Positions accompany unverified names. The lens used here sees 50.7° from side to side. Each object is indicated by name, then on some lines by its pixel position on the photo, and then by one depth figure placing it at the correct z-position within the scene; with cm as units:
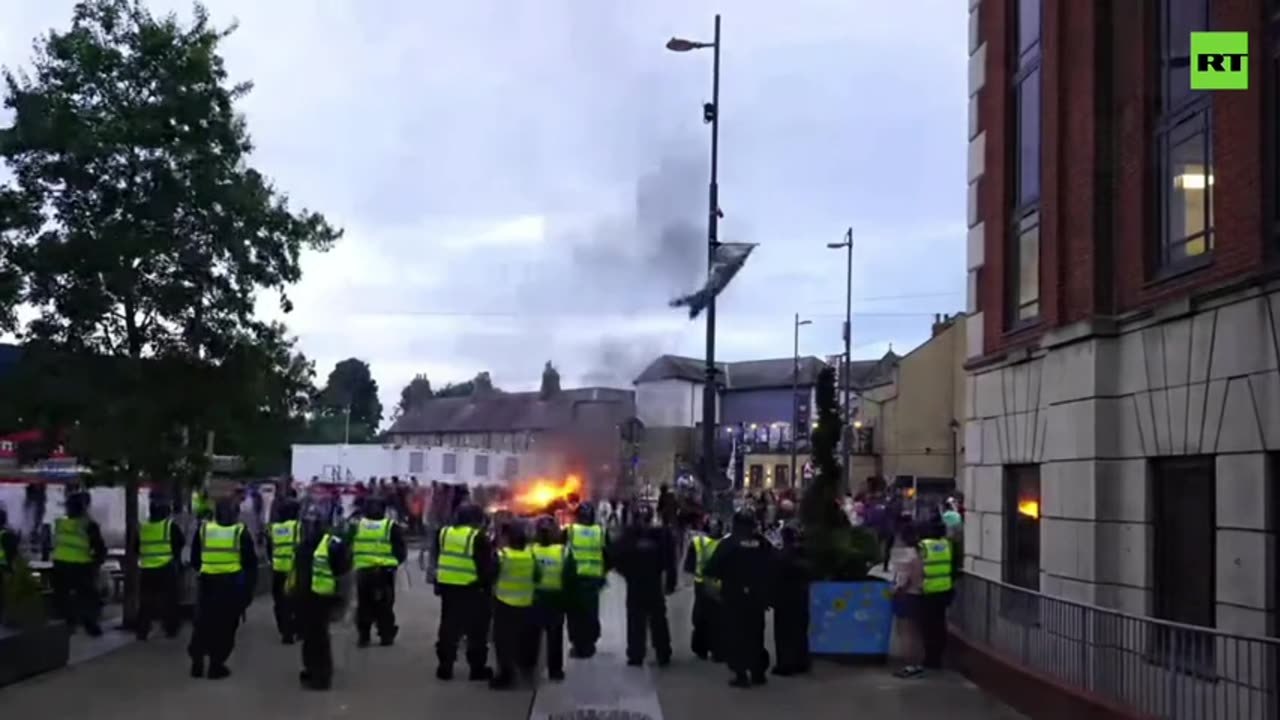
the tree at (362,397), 9644
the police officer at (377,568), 1458
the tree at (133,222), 1516
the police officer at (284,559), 1474
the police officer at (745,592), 1291
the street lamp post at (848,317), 3888
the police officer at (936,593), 1373
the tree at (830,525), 1479
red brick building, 1055
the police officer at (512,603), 1270
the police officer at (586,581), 1384
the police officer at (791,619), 1372
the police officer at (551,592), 1295
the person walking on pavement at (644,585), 1398
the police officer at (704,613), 1444
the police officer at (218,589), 1288
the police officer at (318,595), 1250
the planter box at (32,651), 1227
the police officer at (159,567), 1505
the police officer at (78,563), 1534
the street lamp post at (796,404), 4859
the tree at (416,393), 6131
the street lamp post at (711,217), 1995
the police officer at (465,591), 1306
